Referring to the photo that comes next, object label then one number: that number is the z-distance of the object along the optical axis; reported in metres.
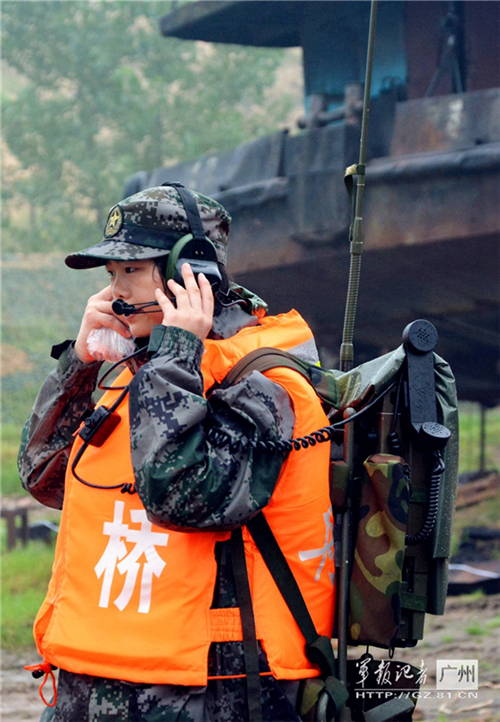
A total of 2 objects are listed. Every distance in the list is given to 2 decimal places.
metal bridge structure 12.79
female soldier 3.79
